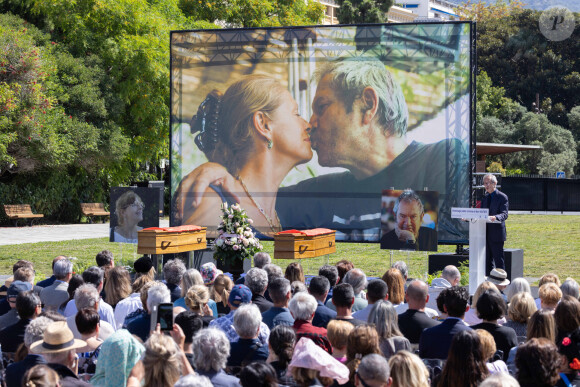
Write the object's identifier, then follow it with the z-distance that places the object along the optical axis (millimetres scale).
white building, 125825
